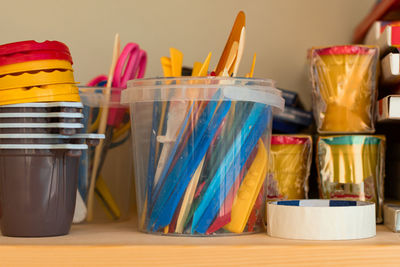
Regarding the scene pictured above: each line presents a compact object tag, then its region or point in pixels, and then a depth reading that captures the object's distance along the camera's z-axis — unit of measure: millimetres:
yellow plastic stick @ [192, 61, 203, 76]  856
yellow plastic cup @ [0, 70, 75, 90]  772
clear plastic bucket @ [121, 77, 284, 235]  795
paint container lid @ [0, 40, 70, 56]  770
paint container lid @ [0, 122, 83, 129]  775
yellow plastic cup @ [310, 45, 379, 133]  887
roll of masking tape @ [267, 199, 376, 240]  760
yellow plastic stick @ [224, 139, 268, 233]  802
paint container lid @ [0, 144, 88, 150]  775
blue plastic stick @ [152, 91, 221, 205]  796
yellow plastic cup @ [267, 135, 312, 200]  894
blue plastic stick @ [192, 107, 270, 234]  793
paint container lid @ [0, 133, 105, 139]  775
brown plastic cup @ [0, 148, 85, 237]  779
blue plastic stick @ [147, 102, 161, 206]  814
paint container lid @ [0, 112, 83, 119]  773
